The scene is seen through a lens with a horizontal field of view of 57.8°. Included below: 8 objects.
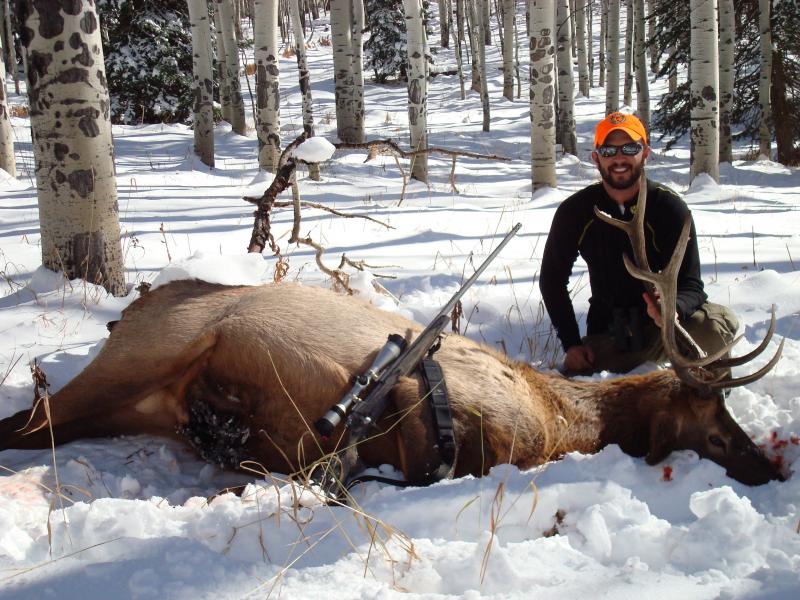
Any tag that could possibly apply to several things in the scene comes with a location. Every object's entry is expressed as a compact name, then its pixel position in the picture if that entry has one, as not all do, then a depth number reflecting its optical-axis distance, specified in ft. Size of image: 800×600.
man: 13.93
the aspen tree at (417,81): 38.74
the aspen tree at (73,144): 14.29
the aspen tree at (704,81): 33.81
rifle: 8.92
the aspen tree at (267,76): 36.91
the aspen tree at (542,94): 33.42
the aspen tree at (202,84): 44.55
